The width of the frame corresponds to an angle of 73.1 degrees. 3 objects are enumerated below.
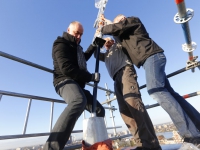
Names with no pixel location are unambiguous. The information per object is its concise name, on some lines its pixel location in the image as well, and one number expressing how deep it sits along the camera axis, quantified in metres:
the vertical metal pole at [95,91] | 1.17
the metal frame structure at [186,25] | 1.10
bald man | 0.98
